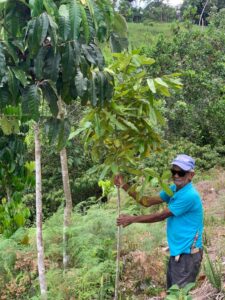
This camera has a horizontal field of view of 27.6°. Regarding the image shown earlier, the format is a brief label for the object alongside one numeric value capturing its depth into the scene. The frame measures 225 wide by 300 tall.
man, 3.47
